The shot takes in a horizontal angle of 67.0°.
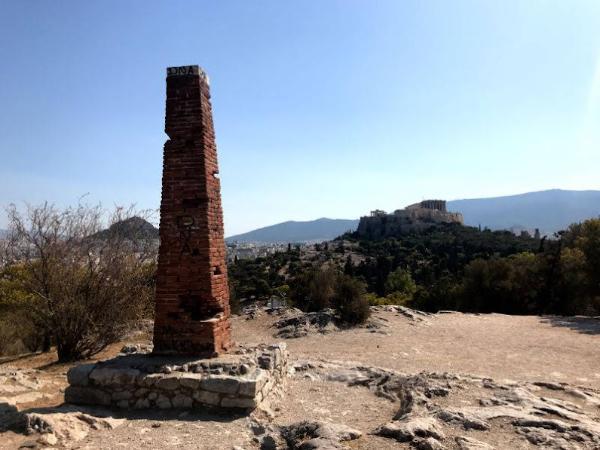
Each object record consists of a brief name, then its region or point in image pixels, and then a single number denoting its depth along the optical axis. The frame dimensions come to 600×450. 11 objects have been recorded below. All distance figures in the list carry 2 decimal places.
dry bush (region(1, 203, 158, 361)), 11.34
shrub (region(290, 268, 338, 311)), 23.33
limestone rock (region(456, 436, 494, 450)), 5.15
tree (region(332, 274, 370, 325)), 17.56
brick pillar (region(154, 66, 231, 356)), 7.16
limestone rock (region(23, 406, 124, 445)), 5.43
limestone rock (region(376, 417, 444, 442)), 5.38
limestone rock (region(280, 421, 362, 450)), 5.09
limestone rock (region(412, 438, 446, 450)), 5.08
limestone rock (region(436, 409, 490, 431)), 5.84
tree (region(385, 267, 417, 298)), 45.34
